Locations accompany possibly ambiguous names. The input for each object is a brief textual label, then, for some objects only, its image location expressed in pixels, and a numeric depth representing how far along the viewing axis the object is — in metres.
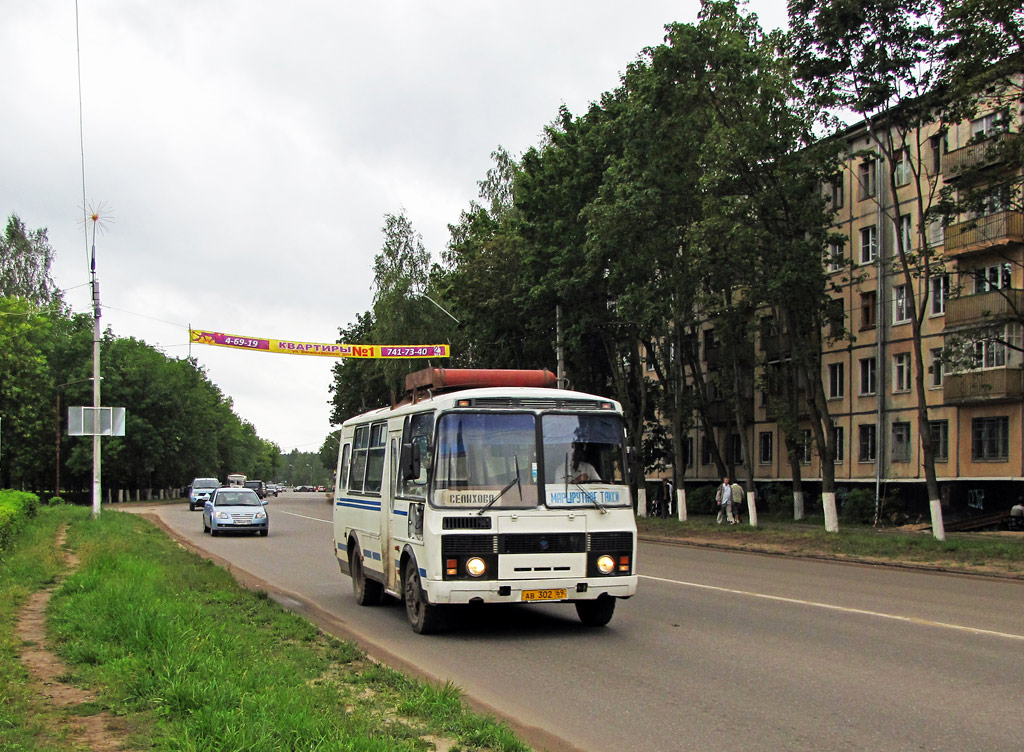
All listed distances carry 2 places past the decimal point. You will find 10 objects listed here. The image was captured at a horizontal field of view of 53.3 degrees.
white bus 10.38
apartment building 35.78
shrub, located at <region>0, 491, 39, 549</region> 19.68
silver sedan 31.81
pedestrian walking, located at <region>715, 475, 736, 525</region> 37.69
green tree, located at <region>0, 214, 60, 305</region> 74.56
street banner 31.38
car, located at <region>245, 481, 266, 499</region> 83.47
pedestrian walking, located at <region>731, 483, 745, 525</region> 38.52
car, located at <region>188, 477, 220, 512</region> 57.22
